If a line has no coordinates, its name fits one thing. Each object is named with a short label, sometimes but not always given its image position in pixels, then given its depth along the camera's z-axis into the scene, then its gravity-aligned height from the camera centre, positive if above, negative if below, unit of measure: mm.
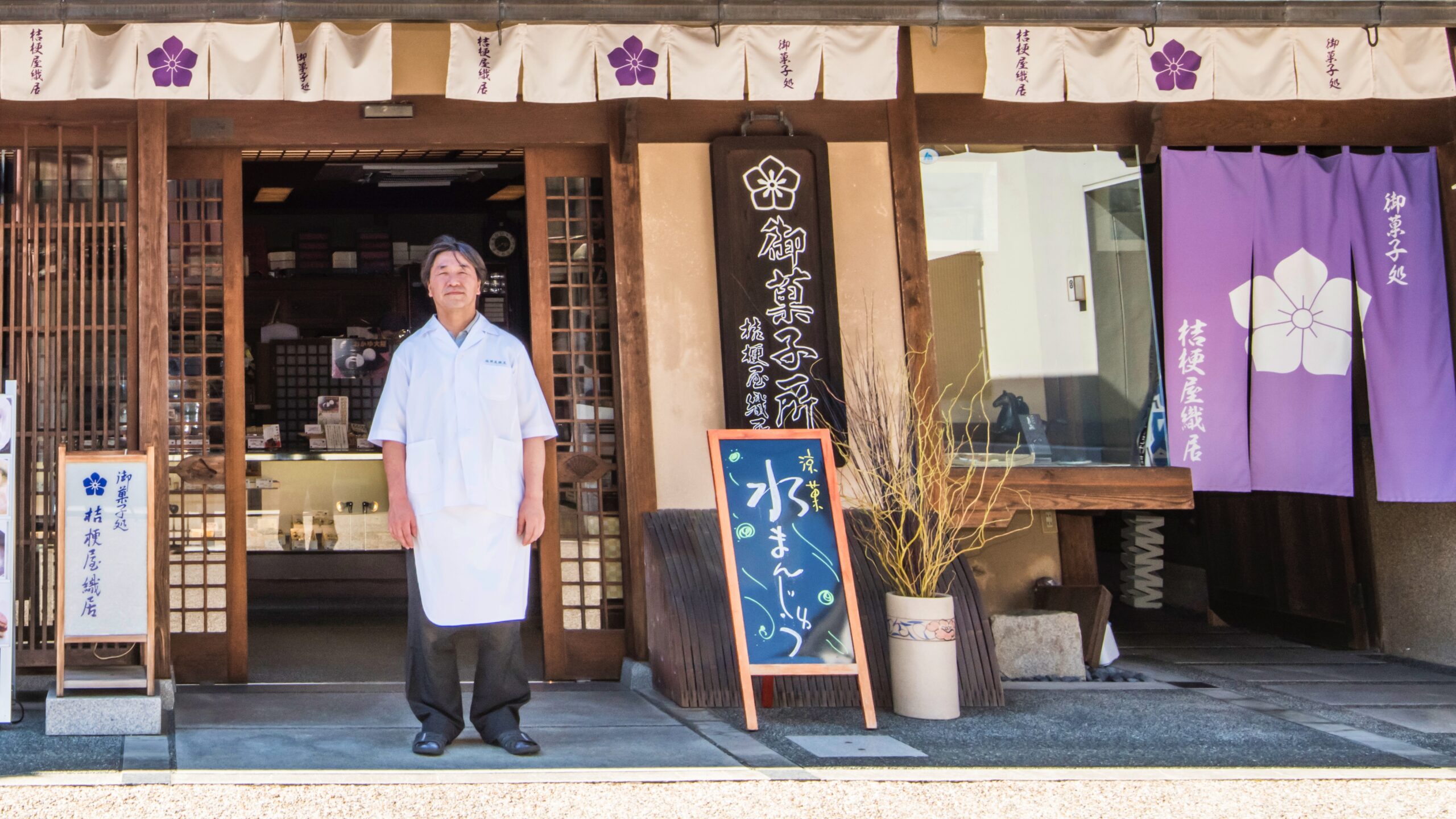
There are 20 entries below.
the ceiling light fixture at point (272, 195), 11555 +2883
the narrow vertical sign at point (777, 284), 7012 +1137
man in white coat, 5172 +33
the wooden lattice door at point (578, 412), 7148 +481
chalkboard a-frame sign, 6043 -326
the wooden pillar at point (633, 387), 7008 +592
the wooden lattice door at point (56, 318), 6449 +1027
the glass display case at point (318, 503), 10078 +47
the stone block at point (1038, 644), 7504 -974
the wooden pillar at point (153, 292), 6359 +1130
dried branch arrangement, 6367 +9
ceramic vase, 6180 -855
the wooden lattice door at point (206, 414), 6859 +539
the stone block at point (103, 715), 5547 -853
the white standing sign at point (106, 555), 5645 -162
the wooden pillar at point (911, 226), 7293 +1478
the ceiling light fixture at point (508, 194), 11844 +2879
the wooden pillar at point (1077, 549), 8297 -469
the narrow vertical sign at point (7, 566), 5555 -190
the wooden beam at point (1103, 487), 7281 -66
